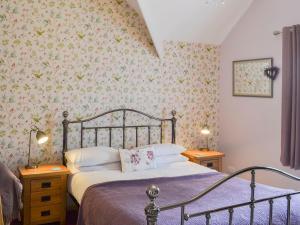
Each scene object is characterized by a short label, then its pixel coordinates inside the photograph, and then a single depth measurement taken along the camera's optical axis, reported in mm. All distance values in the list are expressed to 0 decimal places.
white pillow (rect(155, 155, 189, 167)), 3300
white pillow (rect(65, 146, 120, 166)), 3019
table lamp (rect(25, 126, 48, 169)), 2950
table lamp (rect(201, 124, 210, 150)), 3792
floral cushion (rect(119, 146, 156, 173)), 3084
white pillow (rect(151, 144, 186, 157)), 3338
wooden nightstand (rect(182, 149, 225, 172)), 3618
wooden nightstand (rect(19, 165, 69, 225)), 2843
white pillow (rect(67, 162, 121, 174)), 3014
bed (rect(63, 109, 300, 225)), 1949
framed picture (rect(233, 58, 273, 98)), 3491
